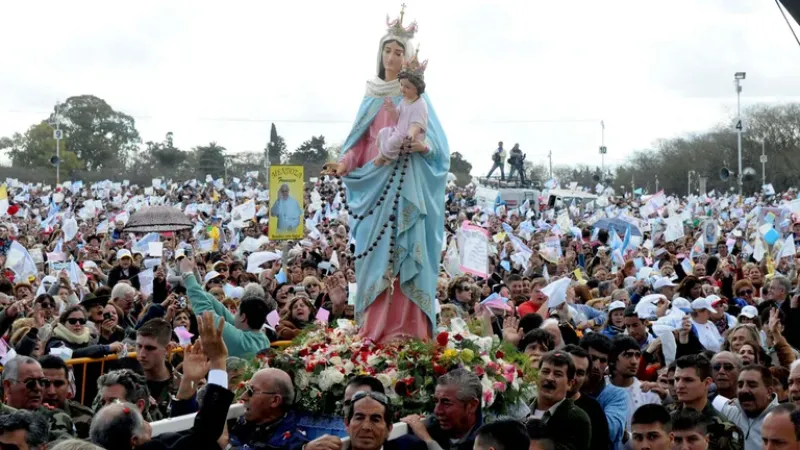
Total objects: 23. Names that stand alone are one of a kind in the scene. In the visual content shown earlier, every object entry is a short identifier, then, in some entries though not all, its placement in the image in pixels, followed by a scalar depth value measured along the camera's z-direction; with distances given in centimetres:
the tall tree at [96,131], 9081
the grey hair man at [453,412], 673
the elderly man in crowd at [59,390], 739
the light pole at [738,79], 5550
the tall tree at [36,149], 8406
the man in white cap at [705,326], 1161
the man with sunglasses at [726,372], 866
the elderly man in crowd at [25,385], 702
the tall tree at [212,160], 7588
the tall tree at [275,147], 7026
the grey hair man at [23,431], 558
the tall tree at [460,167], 7444
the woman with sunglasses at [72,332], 995
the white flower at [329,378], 801
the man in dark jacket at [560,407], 685
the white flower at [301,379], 805
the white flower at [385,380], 805
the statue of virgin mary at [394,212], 900
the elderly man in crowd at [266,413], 659
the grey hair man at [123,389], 681
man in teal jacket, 902
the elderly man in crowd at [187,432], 571
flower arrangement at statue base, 801
